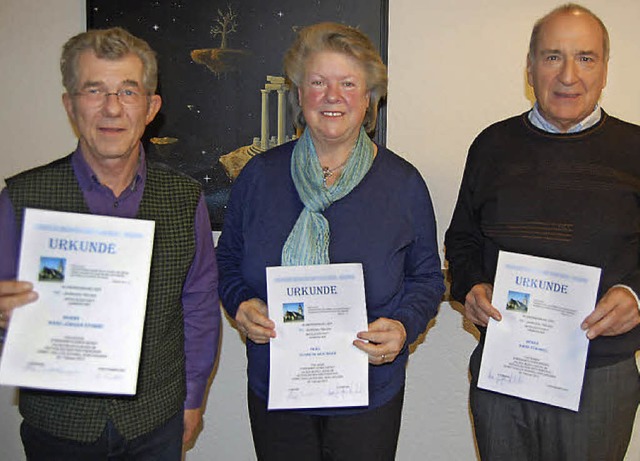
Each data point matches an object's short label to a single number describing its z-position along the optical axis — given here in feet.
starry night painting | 9.05
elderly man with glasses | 5.43
